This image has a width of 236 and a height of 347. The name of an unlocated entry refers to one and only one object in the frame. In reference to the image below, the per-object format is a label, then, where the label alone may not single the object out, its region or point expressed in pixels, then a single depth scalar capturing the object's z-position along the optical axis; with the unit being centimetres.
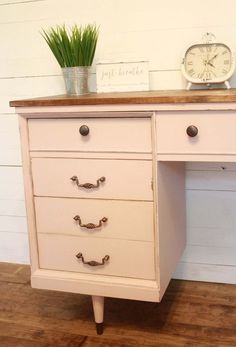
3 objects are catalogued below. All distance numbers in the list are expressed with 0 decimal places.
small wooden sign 167
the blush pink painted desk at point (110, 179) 126
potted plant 155
